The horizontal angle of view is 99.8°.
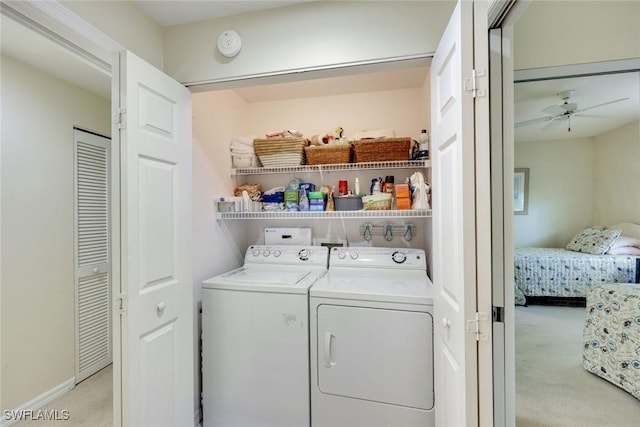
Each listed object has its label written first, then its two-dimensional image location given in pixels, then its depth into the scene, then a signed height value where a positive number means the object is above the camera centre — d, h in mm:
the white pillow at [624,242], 1249 -140
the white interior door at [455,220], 898 -25
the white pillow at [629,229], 1235 -75
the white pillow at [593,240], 1356 -148
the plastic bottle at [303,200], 2203 +117
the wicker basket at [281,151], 2152 +515
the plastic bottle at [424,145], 1952 +499
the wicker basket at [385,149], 2027 +496
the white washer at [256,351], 1641 -864
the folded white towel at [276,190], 2314 +209
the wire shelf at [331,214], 1906 -1
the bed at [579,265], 1337 -301
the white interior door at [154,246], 1187 -152
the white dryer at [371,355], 1476 -805
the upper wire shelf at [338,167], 2039 +377
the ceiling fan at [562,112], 1583 +603
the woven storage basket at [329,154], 2121 +481
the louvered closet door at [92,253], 2041 -305
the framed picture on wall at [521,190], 1395 +127
